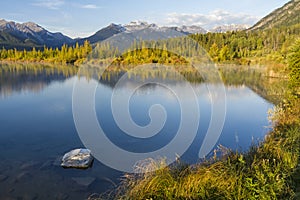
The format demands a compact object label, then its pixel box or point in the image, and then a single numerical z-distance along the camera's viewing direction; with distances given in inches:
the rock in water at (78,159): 322.0
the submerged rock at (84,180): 284.0
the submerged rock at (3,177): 291.3
